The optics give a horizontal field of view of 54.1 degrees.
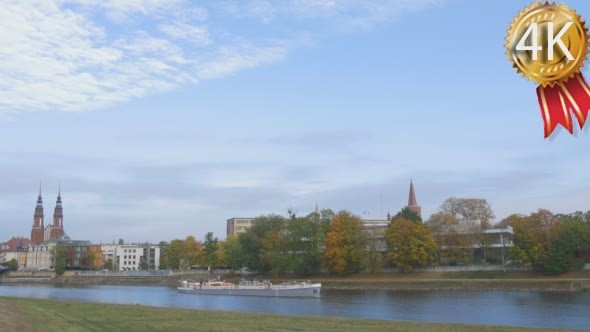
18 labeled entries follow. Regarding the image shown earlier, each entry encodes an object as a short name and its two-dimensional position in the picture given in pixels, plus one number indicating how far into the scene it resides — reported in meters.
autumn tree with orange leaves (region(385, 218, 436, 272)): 109.81
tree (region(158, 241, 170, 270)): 185.48
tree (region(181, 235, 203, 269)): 176.25
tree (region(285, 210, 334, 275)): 122.62
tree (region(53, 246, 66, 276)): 187.88
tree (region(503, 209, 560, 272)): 98.56
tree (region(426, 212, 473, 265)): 113.44
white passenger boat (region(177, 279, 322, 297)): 94.12
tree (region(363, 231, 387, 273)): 116.62
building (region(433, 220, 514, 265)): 113.56
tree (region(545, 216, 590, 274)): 95.31
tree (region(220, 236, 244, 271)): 138.25
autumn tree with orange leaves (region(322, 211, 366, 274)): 114.94
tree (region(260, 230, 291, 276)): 124.12
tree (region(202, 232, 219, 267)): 167.12
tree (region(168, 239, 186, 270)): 175.62
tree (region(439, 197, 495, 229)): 125.82
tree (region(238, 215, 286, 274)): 134.05
